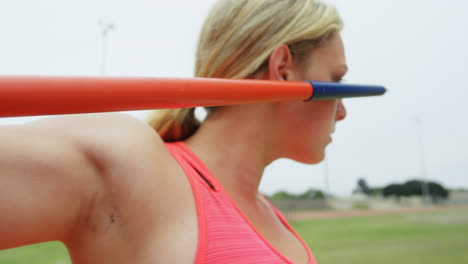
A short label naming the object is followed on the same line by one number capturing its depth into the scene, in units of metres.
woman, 0.34
